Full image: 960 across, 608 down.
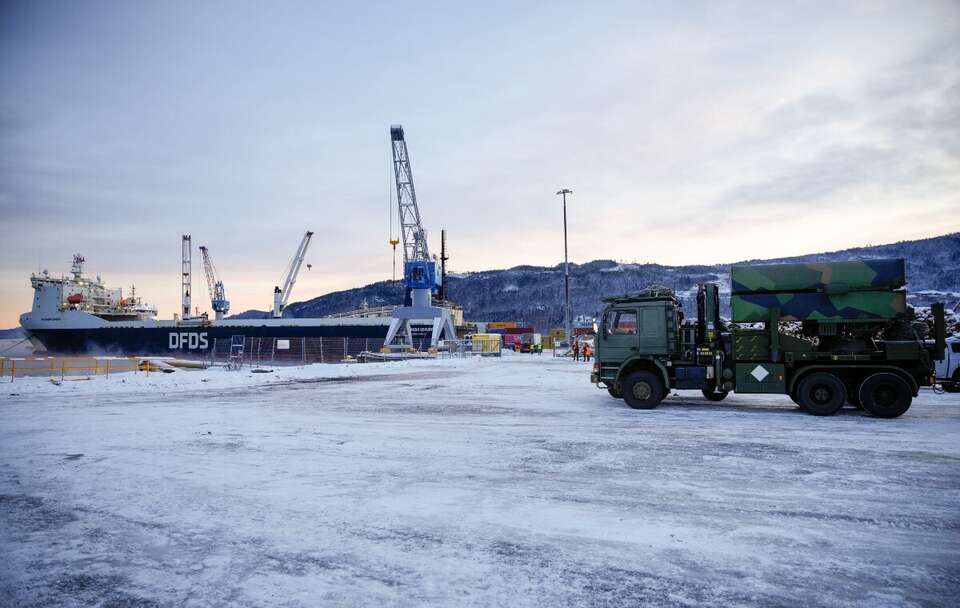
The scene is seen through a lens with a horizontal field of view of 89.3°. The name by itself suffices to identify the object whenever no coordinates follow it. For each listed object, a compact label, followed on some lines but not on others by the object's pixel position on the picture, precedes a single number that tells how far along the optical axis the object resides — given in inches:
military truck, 450.0
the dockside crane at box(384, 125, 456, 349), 2279.8
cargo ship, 2459.4
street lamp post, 1988.8
